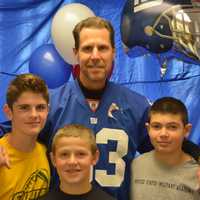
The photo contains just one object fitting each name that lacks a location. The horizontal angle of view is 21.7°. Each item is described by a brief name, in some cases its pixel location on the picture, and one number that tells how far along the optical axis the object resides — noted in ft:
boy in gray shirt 6.46
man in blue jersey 6.61
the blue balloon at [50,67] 10.13
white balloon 9.76
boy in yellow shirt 6.30
